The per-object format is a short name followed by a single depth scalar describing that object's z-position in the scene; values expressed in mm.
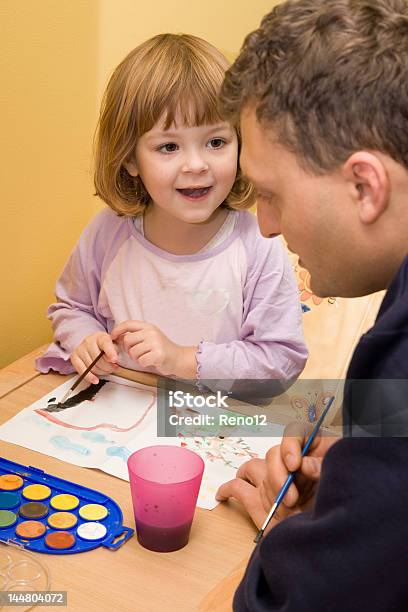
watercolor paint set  956
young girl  1344
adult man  705
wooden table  878
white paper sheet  1125
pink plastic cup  945
